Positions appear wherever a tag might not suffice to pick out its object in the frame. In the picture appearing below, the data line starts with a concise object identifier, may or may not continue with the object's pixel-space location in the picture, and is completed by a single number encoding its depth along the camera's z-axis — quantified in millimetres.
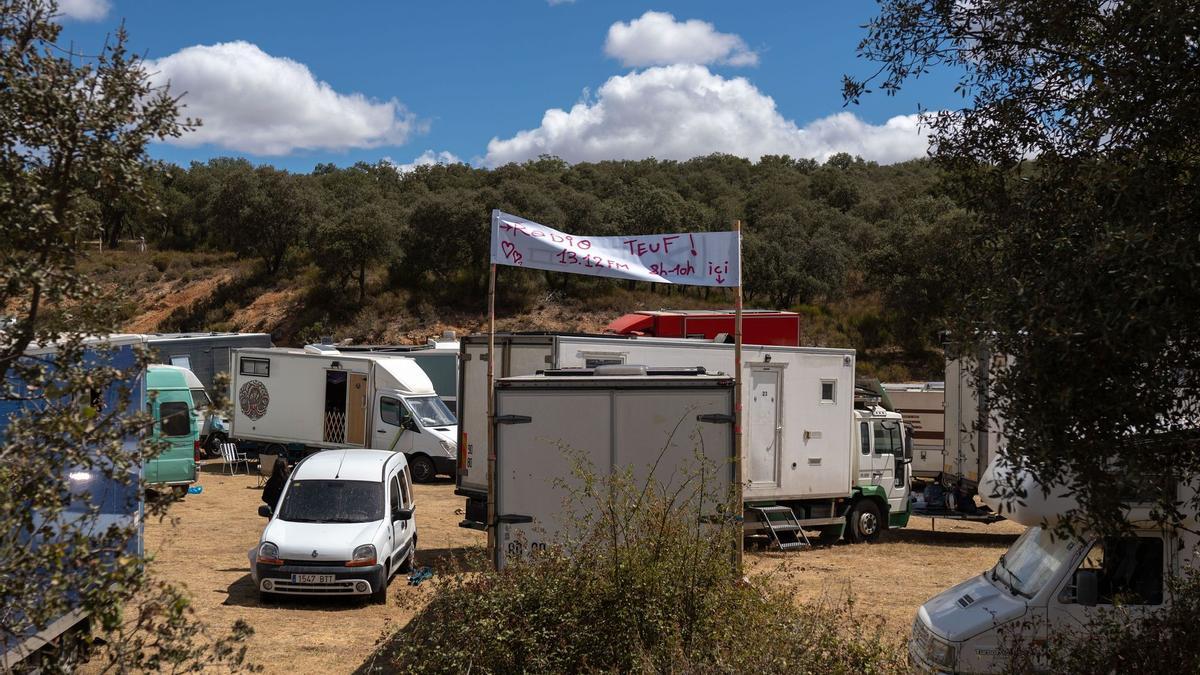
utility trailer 9055
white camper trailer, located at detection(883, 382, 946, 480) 23812
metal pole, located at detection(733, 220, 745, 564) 8242
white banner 11109
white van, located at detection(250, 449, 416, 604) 11484
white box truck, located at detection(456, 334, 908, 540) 13984
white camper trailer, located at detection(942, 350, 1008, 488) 16938
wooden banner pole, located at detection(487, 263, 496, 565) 9156
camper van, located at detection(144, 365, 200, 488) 18781
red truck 17984
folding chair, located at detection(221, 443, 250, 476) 24078
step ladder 15633
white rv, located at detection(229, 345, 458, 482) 23312
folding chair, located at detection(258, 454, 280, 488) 21520
